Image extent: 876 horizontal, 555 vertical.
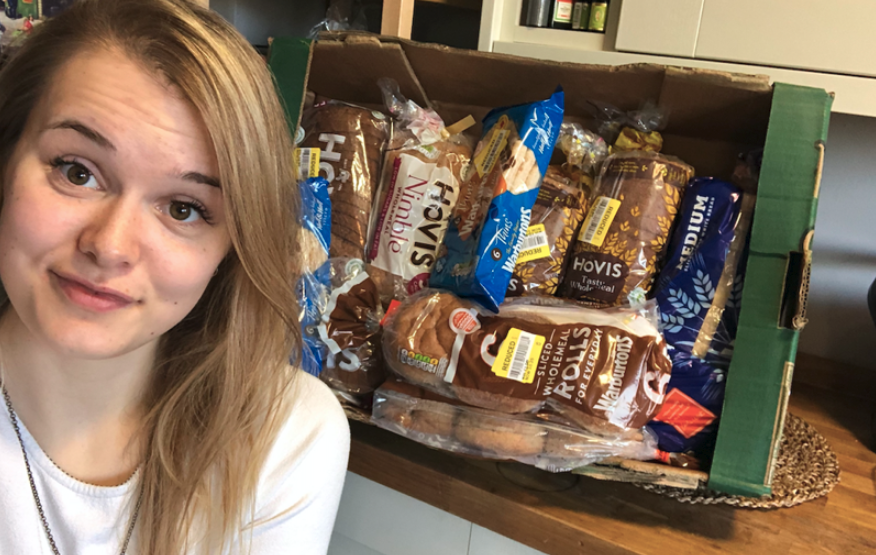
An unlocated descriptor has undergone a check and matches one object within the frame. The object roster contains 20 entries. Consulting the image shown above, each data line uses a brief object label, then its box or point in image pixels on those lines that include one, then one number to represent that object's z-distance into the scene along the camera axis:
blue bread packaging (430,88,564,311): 0.77
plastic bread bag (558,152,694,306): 0.80
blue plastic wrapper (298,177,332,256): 0.85
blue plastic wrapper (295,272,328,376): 0.84
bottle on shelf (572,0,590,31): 1.07
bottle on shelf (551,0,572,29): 1.07
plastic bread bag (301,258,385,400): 0.84
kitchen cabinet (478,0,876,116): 0.85
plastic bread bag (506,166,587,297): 0.83
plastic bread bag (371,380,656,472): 0.70
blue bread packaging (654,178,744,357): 0.77
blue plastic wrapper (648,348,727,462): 0.74
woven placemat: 0.78
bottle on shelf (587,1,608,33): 1.04
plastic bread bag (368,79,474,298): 0.87
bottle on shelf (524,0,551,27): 1.08
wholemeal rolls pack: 0.69
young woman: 0.53
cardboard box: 0.68
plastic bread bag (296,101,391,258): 0.88
